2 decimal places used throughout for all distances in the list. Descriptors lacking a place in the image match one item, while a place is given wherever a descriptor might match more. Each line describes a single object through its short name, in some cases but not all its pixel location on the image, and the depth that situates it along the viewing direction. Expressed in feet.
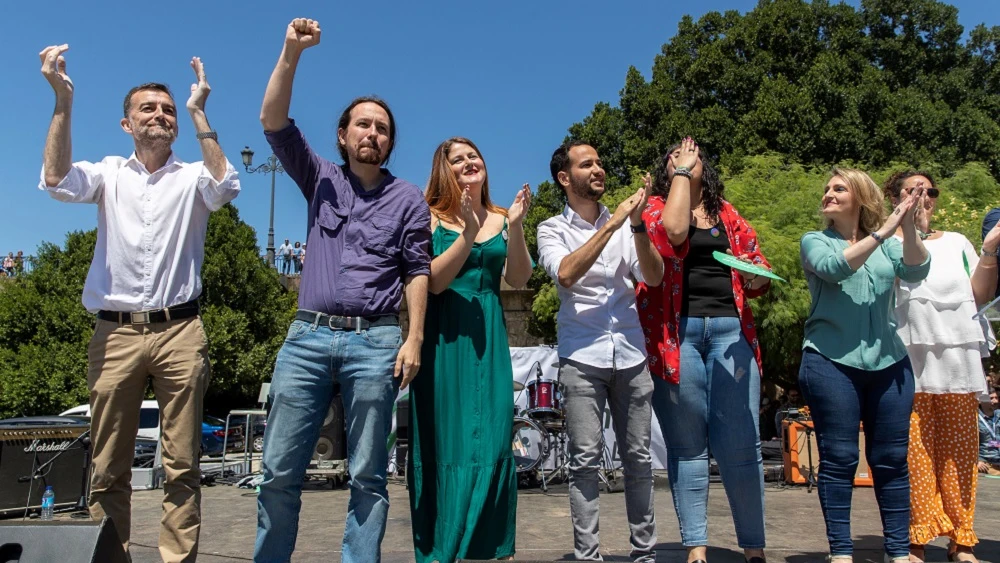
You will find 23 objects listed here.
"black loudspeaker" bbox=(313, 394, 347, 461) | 34.09
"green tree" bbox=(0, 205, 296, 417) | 80.84
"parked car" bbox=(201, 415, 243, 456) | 65.57
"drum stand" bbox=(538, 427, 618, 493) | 30.22
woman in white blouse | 13.01
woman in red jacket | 12.02
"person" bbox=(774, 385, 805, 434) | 55.01
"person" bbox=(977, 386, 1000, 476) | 38.72
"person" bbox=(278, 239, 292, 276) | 113.25
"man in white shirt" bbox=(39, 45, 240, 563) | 10.64
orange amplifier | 33.83
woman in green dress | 11.04
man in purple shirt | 10.12
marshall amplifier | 24.39
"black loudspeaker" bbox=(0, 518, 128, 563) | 7.36
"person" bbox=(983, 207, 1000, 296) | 13.66
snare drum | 37.70
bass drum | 32.81
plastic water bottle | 22.49
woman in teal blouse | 11.96
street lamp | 90.70
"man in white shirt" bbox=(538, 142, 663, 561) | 11.87
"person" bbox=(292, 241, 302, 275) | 111.96
